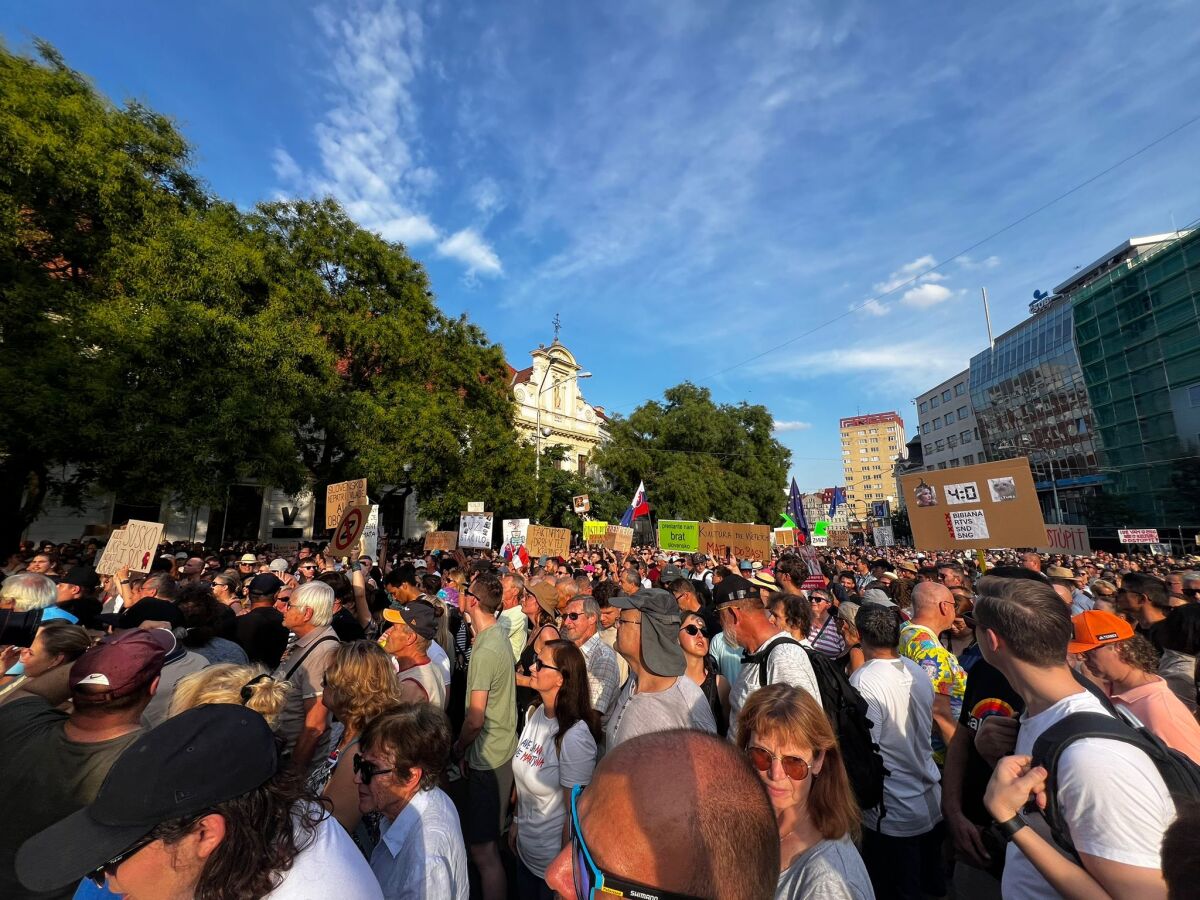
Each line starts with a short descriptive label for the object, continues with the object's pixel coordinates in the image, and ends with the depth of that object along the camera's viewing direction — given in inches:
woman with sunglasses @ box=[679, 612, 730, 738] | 144.0
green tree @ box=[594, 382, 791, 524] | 1365.7
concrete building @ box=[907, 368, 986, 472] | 2396.7
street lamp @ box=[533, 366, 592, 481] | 877.4
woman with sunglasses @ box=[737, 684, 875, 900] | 65.6
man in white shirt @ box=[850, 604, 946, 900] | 113.1
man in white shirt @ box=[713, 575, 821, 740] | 109.8
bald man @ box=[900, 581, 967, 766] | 137.1
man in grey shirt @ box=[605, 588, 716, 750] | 107.7
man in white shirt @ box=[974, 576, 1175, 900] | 54.6
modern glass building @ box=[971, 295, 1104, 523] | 1663.4
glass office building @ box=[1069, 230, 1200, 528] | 1220.5
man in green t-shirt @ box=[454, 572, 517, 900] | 129.6
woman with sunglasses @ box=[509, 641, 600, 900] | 110.4
